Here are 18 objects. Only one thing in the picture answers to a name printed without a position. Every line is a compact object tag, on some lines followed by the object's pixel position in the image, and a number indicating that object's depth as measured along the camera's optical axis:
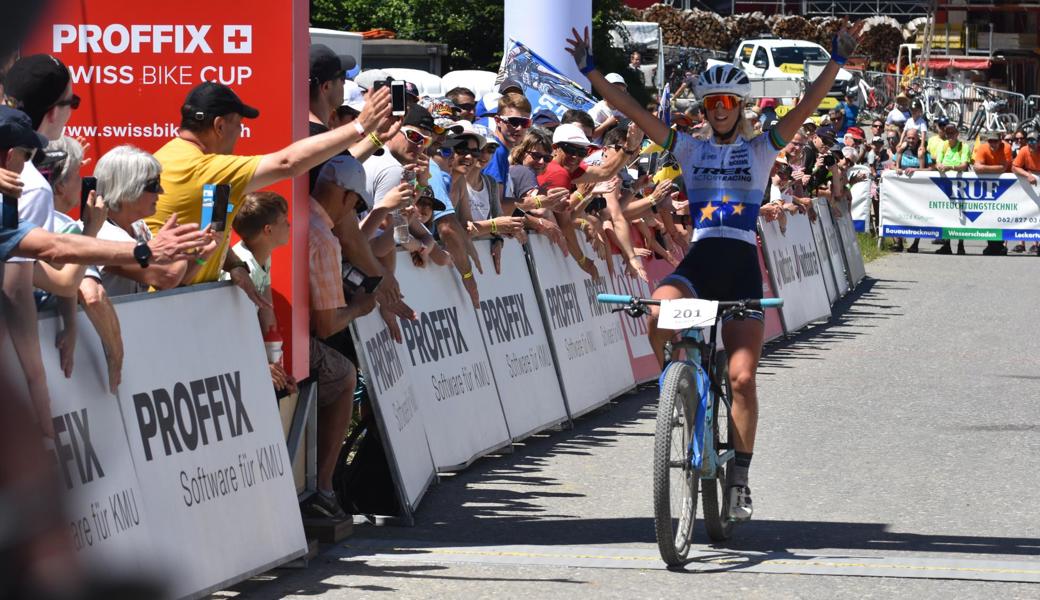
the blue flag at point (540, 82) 28.09
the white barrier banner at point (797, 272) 34.31
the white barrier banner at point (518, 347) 19.25
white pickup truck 100.75
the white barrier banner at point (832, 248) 41.84
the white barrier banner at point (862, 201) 58.34
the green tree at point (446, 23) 69.94
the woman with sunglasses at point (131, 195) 10.71
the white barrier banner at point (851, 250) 46.00
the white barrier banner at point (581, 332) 21.77
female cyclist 13.39
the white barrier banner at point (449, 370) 16.55
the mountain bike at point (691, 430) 11.70
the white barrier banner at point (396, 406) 14.44
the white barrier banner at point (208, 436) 10.21
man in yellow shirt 11.52
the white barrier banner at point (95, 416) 2.83
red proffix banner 13.72
